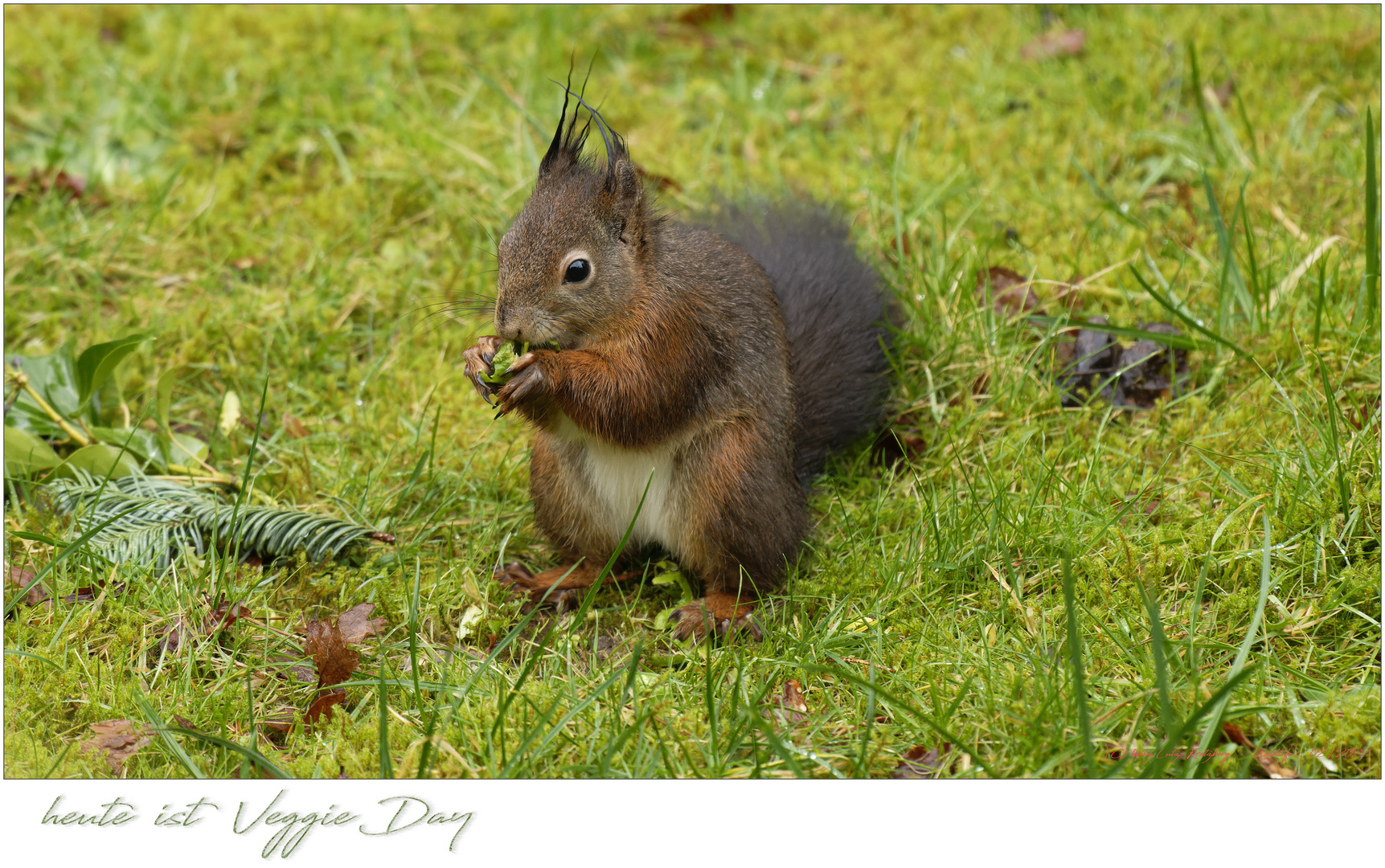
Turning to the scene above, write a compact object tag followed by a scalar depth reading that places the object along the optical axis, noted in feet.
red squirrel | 16.35
